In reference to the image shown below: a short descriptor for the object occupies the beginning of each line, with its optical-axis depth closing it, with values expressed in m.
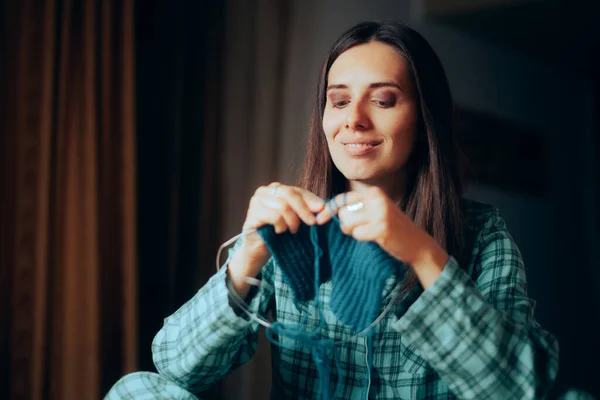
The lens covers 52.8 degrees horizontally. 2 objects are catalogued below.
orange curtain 1.35
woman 0.92
